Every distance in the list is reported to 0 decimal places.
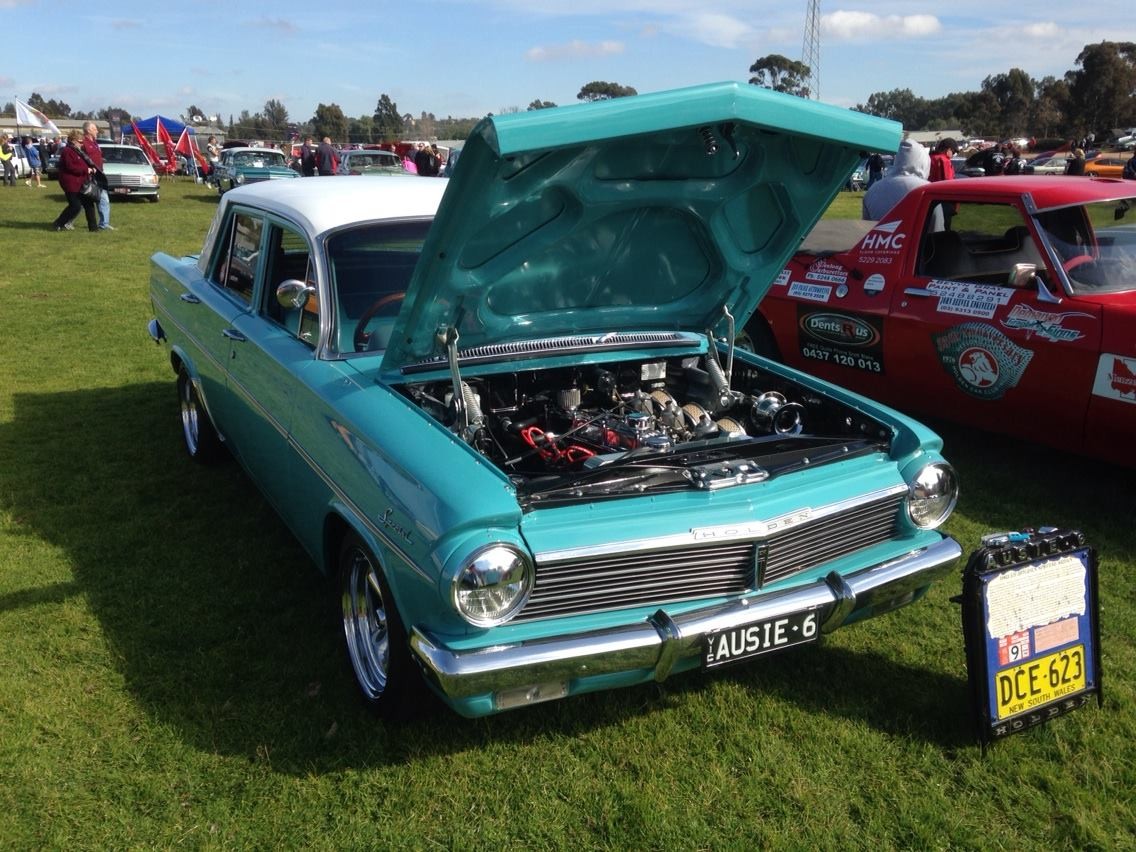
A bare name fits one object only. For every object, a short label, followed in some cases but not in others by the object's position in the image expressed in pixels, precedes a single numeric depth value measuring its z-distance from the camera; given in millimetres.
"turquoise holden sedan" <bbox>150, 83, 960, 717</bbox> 2568
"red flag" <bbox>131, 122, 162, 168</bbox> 27650
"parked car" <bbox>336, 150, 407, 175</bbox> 22328
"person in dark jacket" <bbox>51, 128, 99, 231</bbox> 14634
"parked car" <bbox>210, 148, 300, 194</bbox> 23984
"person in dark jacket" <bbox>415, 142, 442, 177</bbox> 23047
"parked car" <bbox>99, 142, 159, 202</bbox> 22609
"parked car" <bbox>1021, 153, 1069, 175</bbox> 27536
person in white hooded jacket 7801
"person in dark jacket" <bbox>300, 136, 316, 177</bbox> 22047
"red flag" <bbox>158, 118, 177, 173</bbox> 32219
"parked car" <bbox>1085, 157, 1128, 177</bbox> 23000
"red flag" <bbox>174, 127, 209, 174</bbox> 32219
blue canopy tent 36947
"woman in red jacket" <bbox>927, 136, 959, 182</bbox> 10266
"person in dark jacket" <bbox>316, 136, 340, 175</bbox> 20344
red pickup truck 4574
